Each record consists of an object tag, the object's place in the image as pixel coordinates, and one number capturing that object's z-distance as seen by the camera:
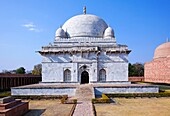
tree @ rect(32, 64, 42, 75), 53.16
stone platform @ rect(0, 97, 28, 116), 8.58
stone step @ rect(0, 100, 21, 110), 8.80
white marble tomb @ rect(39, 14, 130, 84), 23.11
